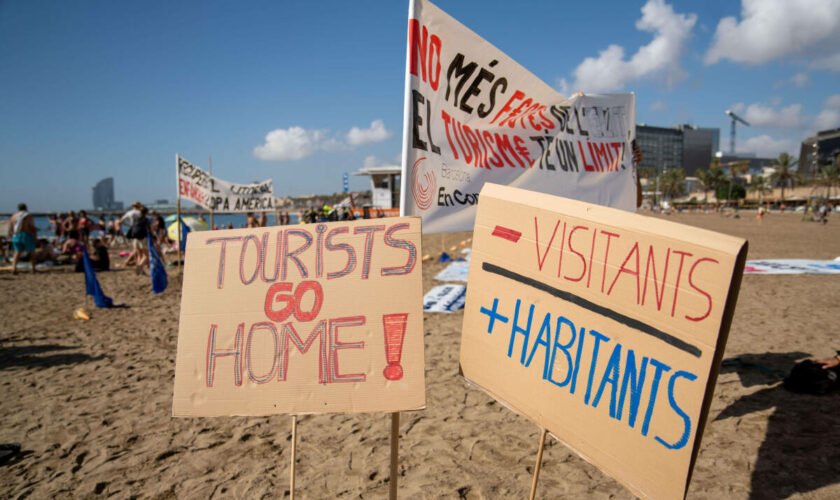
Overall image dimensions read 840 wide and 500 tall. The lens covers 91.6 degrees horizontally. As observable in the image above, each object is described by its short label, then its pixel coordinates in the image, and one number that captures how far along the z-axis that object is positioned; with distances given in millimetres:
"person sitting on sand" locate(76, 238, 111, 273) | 11172
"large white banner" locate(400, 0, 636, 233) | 2414
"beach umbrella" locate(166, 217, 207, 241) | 16312
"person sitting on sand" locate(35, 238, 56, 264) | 12227
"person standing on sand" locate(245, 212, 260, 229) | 13747
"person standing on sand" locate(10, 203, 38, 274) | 9859
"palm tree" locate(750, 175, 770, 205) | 76394
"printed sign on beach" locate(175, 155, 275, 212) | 10178
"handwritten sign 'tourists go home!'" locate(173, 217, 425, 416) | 1688
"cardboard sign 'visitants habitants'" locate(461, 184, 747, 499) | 1283
